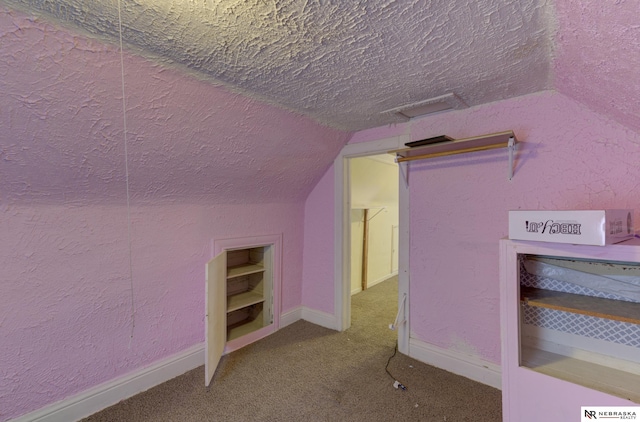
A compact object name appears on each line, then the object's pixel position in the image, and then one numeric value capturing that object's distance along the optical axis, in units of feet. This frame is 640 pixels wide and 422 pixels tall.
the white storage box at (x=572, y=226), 3.29
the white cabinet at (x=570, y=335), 3.65
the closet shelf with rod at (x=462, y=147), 5.46
